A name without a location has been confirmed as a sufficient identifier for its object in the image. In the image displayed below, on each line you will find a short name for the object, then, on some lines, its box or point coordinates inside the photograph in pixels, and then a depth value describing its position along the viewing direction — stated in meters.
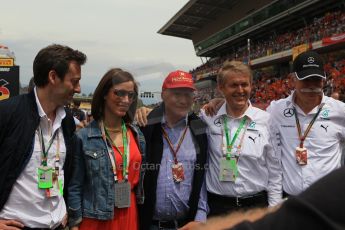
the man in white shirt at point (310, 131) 3.09
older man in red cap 2.90
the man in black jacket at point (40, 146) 2.27
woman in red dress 2.68
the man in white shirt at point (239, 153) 2.92
